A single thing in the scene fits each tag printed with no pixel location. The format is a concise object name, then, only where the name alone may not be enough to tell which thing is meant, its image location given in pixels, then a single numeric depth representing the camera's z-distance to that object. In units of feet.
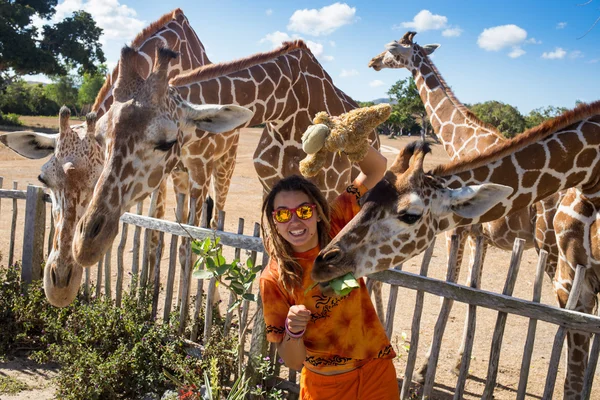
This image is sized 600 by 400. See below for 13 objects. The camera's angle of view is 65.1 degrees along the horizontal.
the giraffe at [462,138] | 15.03
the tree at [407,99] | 112.27
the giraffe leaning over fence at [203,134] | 10.50
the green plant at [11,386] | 13.01
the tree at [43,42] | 83.51
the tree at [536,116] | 122.66
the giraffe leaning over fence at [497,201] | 8.64
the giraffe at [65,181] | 12.39
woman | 7.88
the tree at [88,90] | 218.38
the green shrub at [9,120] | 102.11
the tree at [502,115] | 106.73
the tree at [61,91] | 202.90
